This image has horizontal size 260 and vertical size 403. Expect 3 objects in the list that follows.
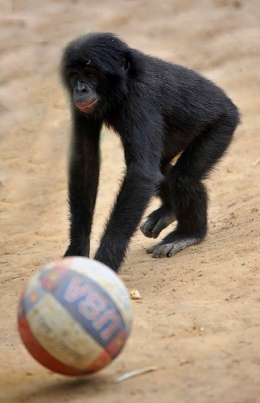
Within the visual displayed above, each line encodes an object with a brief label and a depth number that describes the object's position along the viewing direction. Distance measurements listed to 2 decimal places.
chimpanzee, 13.83
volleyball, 8.48
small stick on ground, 9.10
